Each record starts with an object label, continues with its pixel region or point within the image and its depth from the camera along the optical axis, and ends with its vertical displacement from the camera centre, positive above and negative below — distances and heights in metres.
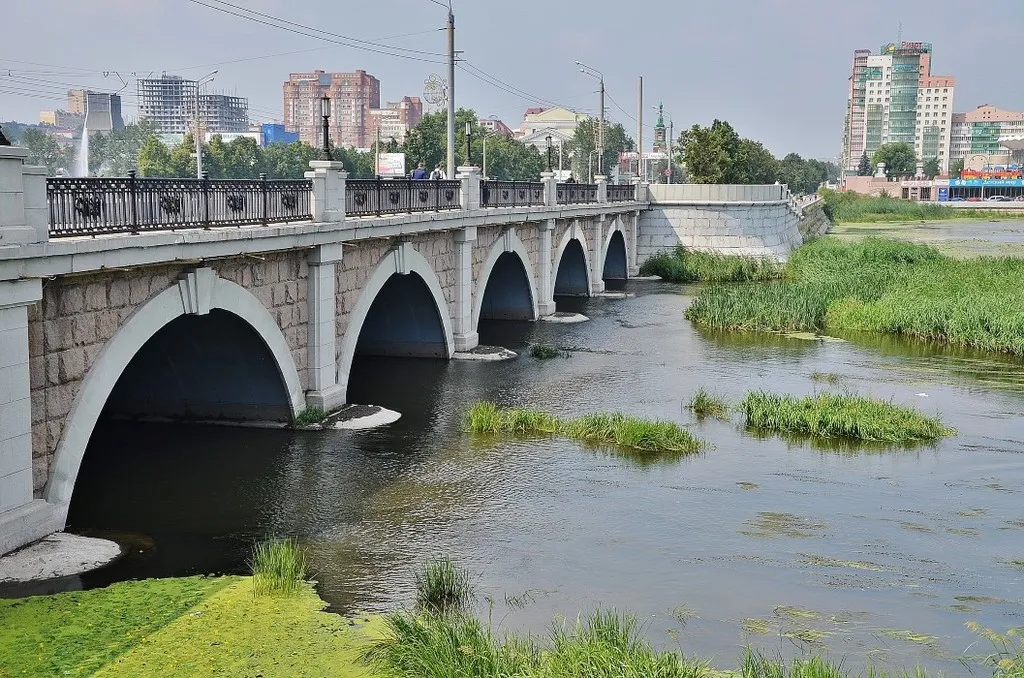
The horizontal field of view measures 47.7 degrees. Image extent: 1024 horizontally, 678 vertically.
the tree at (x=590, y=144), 132.23 +5.75
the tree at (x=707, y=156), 71.00 +2.22
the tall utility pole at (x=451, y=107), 29.97 +2.20
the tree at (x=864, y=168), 191.88 +4.16
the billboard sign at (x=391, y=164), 58.36 +1.42
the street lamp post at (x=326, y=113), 21.30 +1.44
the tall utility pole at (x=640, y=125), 61.50 +3.58
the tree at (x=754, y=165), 77.69 +2.13
